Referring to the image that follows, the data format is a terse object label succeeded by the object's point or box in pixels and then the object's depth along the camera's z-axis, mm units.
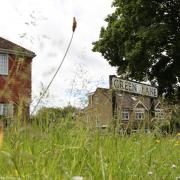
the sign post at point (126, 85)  5086
